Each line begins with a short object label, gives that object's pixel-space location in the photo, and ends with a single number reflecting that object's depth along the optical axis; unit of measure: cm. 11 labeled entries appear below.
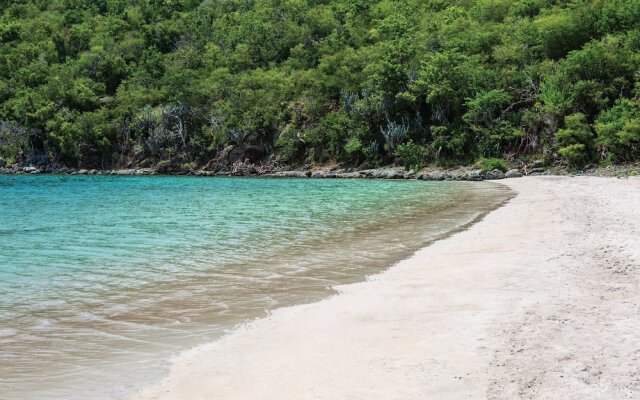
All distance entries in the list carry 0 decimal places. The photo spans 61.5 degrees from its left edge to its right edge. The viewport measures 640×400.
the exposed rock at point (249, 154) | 6372
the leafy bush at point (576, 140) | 4078
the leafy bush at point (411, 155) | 5084
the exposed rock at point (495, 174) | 4188
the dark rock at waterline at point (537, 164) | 4381
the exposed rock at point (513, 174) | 4158
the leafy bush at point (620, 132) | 3722
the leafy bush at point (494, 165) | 4466
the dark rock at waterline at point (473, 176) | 4278
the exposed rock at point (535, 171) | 4262
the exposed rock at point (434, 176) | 4477
